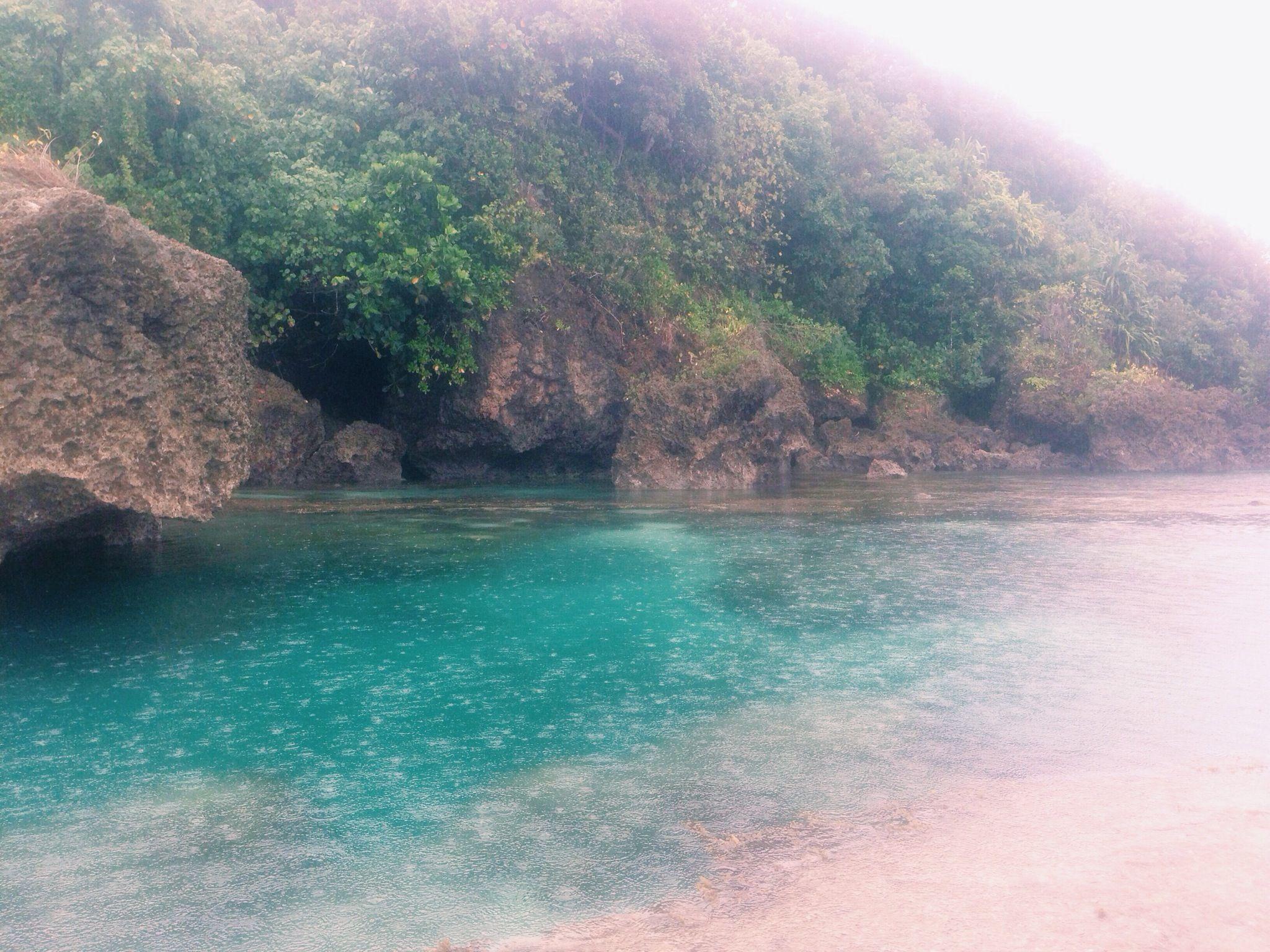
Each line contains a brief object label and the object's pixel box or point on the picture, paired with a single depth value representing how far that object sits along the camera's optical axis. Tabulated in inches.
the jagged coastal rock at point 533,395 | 772.6
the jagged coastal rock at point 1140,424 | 937.5
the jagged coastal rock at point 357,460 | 752.3
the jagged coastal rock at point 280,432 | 720.3
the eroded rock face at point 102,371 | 296.7
